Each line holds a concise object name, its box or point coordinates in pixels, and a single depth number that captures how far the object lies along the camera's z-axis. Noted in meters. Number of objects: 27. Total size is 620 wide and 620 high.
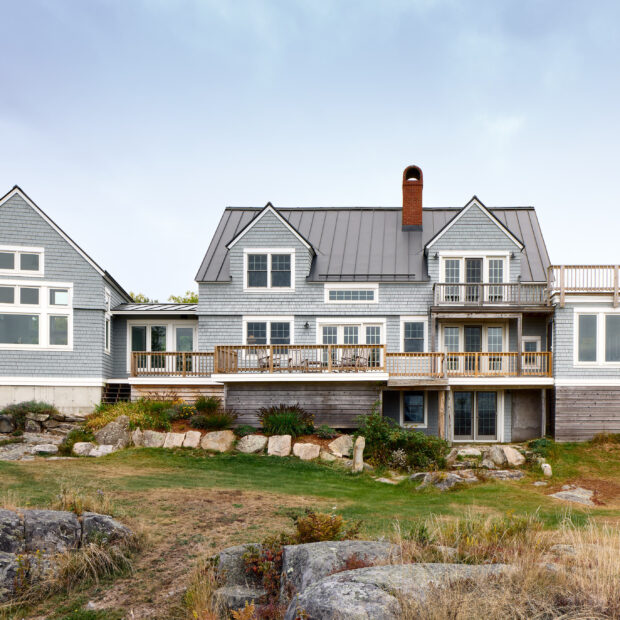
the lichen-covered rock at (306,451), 18.03
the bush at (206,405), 20.89
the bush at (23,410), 20.91
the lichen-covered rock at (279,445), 18.28
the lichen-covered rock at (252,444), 18.41
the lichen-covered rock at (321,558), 6.42
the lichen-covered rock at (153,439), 18.64
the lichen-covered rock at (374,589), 5.04
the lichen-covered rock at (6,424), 20.62
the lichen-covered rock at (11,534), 8.11
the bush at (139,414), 19.62
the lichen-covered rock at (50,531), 8.25
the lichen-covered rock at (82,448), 17.97
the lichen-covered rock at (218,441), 18.44
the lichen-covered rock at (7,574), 7.40
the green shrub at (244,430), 19.64
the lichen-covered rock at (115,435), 18.69
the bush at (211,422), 19.77
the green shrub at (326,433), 19.48
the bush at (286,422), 19.55
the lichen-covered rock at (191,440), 18.47
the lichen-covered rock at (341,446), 18.43
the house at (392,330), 20.86
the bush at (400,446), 17.67
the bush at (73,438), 18.12
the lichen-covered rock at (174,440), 18.48
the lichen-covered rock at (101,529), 8.56
